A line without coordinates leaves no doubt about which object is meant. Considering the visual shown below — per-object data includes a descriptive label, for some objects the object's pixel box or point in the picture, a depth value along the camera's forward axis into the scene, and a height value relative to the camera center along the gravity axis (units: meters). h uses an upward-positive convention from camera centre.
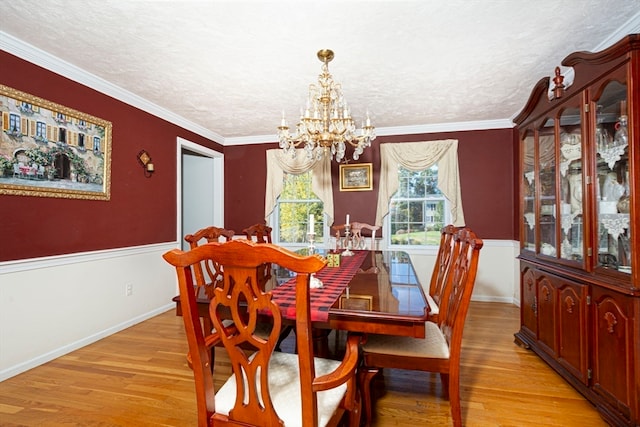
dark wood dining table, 1.29 -0.41
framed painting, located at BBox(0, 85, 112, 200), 2.22 +0.57
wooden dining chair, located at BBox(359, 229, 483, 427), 1.47 -0.69
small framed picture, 4.43 +0.58
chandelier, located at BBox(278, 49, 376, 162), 2.34 +0.70
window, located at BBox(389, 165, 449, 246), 4.34 +0.09
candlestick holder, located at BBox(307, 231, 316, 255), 1.94 -0.14
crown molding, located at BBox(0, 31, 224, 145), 2.21 +1.25
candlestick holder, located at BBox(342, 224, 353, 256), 2.94 -0.33
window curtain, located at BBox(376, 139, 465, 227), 4.15 +0.71
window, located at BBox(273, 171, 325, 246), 4.77 +0.10
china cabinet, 1.54 -0.08
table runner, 1.31 -0.40
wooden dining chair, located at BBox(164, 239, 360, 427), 0.93 -0.46
